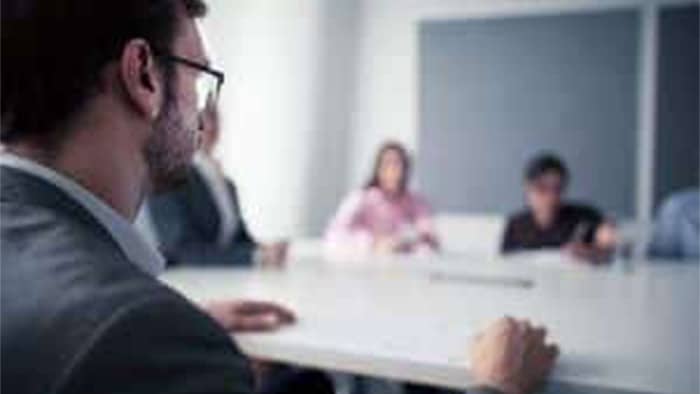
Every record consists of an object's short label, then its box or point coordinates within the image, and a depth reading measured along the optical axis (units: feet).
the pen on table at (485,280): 6.67
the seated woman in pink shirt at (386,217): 9.85
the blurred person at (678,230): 9.65
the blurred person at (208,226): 6.72
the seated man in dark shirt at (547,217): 11.00
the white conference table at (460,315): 3.81
